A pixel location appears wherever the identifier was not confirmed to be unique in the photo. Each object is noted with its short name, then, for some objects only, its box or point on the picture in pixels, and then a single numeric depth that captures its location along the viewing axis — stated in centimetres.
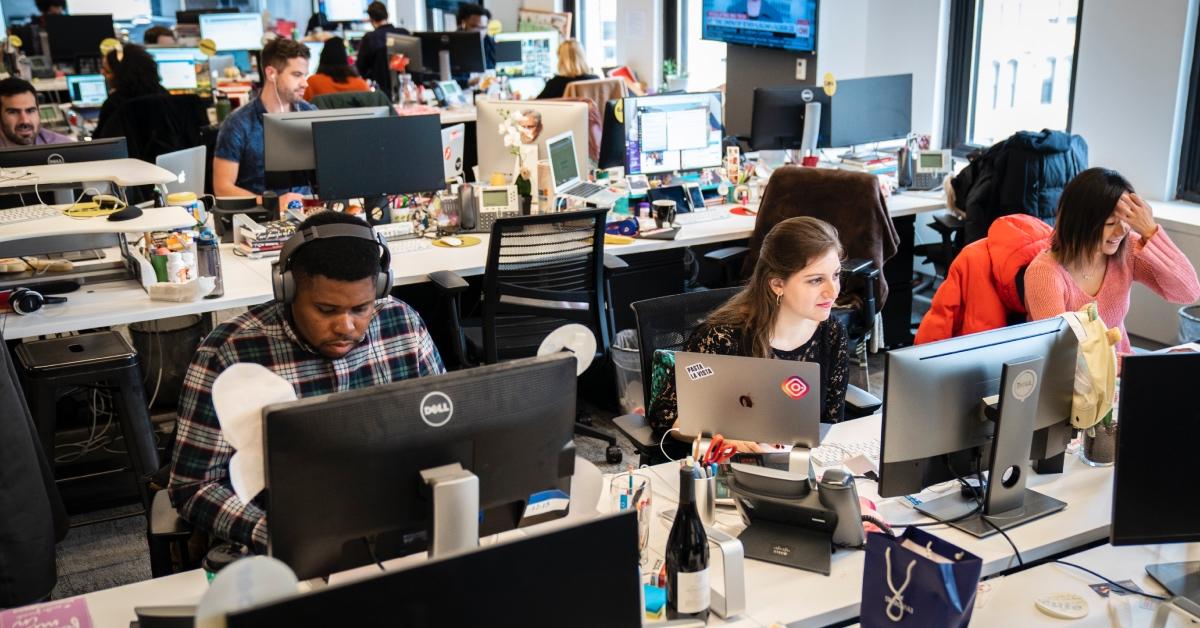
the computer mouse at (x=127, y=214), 331
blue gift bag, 160
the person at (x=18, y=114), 491
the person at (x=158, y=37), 880
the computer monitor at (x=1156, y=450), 183
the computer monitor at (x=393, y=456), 148
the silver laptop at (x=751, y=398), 215
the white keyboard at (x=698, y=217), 464
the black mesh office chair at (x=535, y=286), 361
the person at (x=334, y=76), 654
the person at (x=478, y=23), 861
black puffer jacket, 453
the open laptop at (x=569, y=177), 439
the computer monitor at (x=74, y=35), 875
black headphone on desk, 332
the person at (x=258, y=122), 480
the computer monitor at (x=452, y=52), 837
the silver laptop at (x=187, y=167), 450
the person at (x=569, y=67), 685
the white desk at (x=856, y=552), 187
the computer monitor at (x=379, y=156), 416
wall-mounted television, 663
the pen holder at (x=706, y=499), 204
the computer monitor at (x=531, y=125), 459
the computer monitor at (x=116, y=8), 1105
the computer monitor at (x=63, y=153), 379
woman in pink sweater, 298
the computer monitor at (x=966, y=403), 206
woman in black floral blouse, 263
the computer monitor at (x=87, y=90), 775
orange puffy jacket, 317
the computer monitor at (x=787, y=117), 528
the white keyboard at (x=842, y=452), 245
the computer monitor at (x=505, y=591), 115
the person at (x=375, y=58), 845
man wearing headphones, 200
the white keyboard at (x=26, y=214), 330
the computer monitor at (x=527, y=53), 883
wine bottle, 177
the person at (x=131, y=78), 574
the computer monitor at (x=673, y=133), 481
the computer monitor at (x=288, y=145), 433
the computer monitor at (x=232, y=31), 1013
